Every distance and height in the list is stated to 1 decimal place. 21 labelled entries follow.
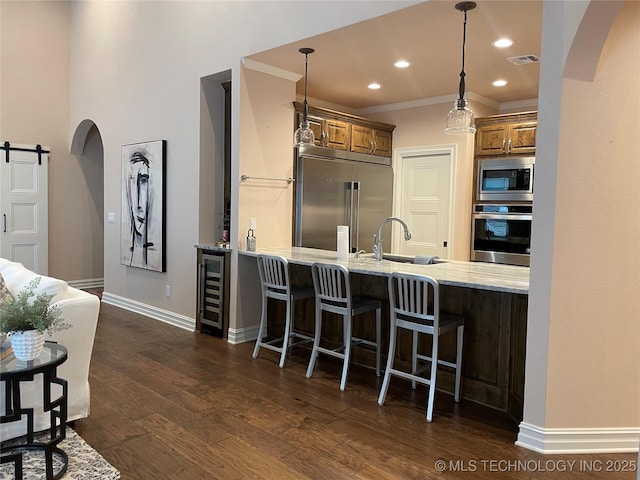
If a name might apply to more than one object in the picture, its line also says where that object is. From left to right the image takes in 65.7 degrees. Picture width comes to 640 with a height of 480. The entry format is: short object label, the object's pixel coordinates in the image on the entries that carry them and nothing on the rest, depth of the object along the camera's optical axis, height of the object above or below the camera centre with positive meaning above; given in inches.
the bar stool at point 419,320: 121.1 -27.4
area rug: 92.0 -50.1
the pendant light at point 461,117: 131.3 +26.0
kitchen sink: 163.3 -15.3
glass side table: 85.7 -36.6
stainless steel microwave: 211.2 +16.3
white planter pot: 87.0 -24.5
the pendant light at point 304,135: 163.5 +25.2
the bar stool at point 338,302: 141.5 -27.1
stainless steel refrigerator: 209.5 +7.3
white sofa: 102.6 -32.8
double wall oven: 211.2 +2.0
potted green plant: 87.1 -21.2
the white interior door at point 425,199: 235.1 +7.4
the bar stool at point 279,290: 158.7 -26.6
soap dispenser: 182.4 -11.8
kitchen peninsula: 120.8 -28.1
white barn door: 258.5 -1.1
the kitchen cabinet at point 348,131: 218.4 +38.2
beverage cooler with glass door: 189.8 -32.8
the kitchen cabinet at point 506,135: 212.1 +35.8
